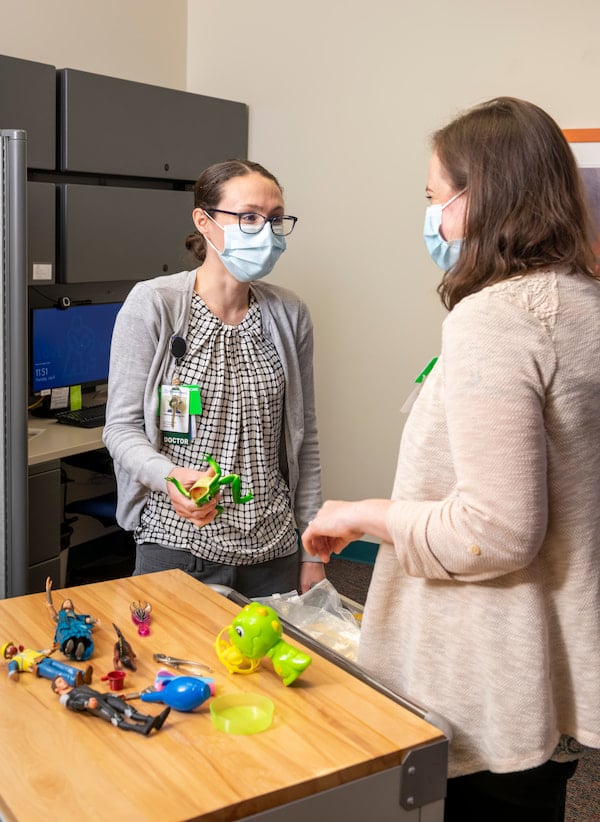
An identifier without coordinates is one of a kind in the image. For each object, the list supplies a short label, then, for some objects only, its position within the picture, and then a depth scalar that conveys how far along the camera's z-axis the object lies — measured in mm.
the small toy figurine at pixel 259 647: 1260
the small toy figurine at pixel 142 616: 1413
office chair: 3475
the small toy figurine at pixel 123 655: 1293
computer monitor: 3320
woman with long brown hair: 1061
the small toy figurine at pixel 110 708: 1132
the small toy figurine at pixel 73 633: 1308
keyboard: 3299
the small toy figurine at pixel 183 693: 1172
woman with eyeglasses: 1882
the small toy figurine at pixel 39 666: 1233
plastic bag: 1601
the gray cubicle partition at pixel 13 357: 2318
